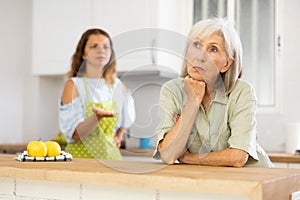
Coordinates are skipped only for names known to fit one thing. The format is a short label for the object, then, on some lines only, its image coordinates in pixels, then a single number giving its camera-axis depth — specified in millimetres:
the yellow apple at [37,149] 1979
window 3986
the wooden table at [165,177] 1381
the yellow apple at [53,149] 2010
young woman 2051
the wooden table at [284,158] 3389
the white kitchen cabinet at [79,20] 3924
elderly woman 1813
